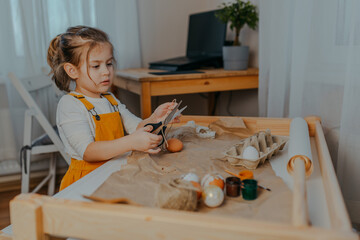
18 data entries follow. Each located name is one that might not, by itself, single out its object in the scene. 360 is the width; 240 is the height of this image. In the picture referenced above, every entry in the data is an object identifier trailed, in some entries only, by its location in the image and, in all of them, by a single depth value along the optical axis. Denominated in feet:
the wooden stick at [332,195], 1.59
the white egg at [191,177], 2.28
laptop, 6.03
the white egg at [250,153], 2.66
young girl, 3.22
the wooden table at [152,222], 1.45
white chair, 5.73
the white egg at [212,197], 2.01
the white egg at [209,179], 2.20
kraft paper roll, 2.36
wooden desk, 5.16
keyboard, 5.51
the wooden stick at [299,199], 1.51
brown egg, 3.13
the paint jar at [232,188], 2.15
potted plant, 5.72
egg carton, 2.67
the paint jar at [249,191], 2.09
